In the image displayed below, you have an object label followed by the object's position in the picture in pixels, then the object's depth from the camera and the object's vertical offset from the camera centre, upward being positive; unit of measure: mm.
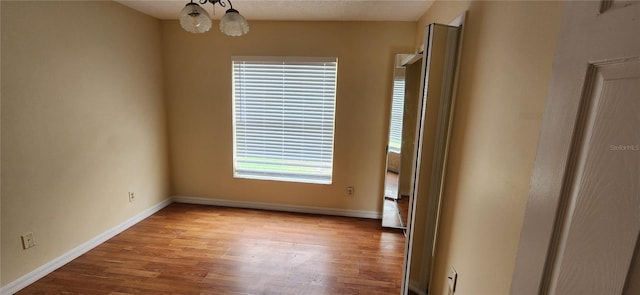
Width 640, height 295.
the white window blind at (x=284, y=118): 2984 -107
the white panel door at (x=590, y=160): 453 -75
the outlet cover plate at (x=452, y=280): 1407 -890
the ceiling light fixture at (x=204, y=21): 1737 +576
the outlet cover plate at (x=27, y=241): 1889 -1046
